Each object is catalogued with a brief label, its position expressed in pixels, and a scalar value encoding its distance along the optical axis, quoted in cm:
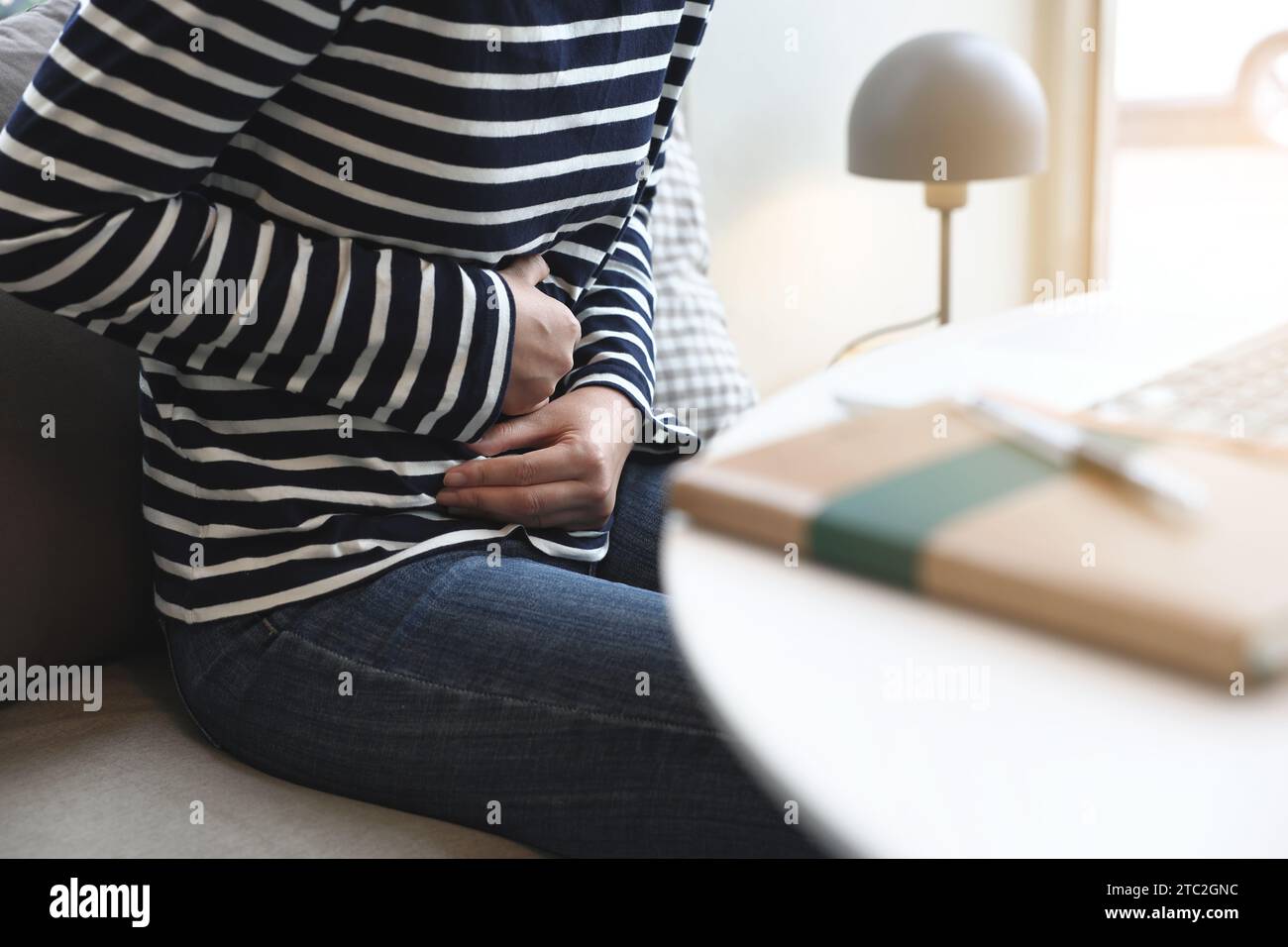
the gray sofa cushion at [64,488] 81
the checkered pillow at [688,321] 125
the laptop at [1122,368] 53
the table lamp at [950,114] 165
